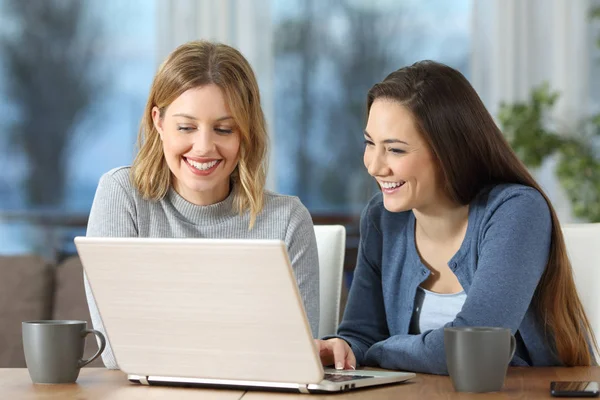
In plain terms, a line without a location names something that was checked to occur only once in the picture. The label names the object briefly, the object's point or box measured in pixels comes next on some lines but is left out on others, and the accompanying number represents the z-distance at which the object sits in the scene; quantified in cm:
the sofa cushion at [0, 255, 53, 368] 437
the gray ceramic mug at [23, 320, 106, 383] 317
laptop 298
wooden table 304
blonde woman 364
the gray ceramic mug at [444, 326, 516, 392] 305
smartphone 302
